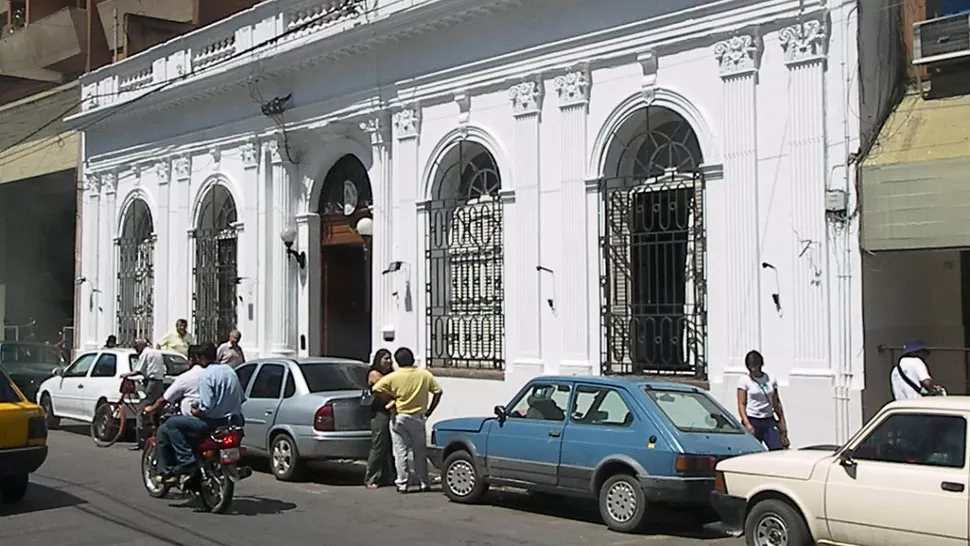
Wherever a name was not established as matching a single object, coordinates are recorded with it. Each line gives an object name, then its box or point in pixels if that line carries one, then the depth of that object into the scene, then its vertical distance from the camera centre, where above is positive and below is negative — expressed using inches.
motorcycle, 446.9 -55.7
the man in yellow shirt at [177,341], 821.2 -6.5
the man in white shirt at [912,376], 453.1 -18.2
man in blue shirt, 450.3 -34.9
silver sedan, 546.3 -39.5
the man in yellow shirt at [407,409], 522.6 -36.1
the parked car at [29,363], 855.1 -24.1
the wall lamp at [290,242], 860.6 +69.0
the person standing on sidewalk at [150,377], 675.4 -27.5
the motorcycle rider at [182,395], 458.0 -25.8
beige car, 313.3 -46.2
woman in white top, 489.1 -32.0
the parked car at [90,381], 728.3 -32.7
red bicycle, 701.9 -51.9
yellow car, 443.8 -43.0
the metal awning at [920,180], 489.7 +67.2
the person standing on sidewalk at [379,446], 537.0 -54.7
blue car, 408.5 -43.8
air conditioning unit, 500.7 +132.3
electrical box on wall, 521.3 +60.4
